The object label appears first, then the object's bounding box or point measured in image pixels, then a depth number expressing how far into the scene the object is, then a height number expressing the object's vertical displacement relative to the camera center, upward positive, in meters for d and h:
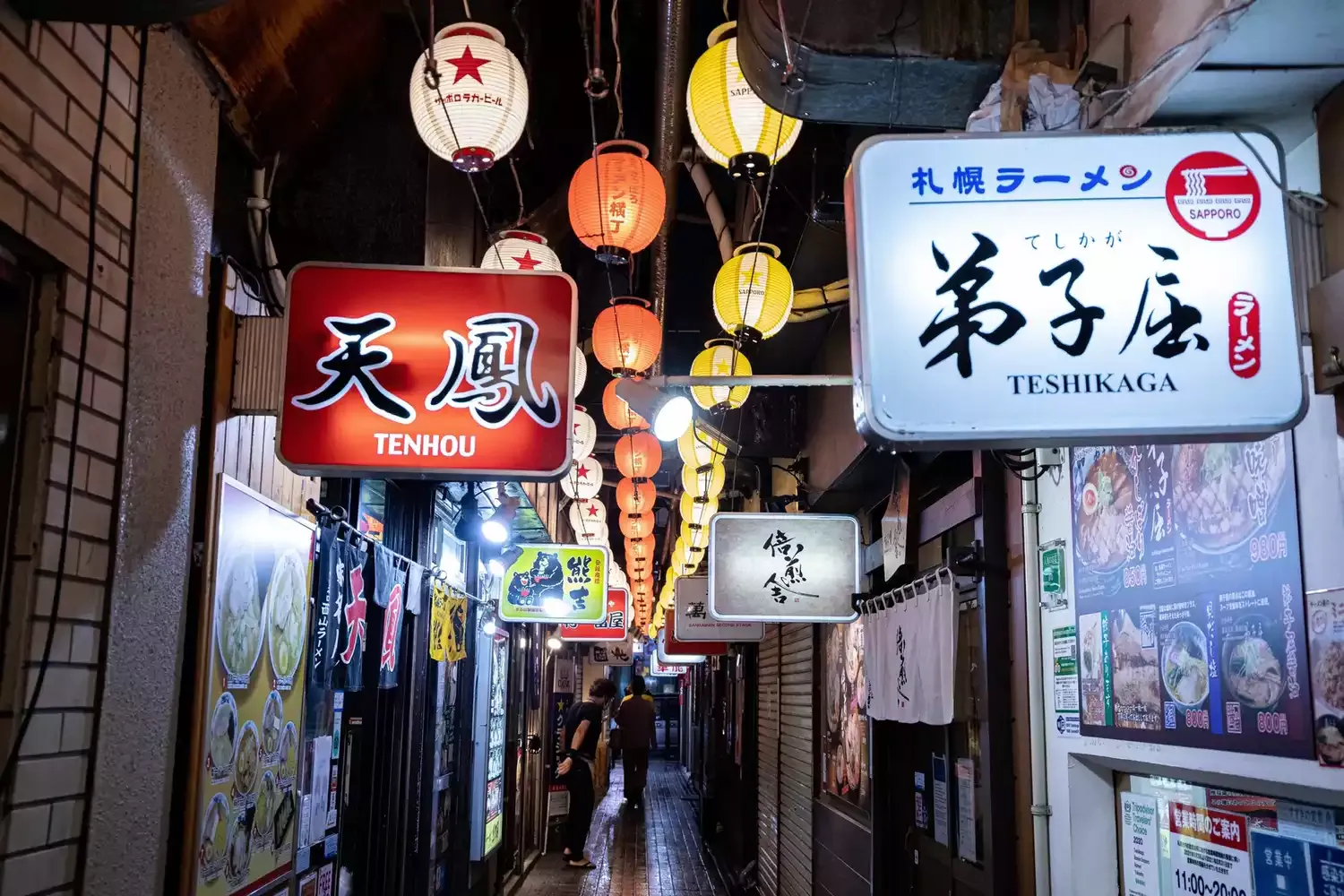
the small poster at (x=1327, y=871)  3.37 -0.81
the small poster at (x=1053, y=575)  5.58 +0.30
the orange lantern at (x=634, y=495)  15.02 +1.92
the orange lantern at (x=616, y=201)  6.65 +2.81
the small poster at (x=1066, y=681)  5.34 -0.28
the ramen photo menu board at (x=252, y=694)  4.73 -0.40
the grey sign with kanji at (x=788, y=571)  9.84 +0.54
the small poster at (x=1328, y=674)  3.25 -0.13
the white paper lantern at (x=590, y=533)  17.39 +1.56
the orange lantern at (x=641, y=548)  19.11 +1.46
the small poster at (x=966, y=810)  6.91 -1.28
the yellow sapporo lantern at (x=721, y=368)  8.14 +2.14
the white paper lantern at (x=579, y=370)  9.73 +2.49
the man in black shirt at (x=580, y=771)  17.89 -2.64
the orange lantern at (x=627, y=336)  8.84 +2.53
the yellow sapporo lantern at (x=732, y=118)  5.46 +2.78
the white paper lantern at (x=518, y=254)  7.88 +2.89
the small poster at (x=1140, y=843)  4.73 -1.03
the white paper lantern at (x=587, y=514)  17.04 +1.87
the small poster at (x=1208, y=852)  4.01 -0.92
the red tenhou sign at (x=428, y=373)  4.61 +1.16
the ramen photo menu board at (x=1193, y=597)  3.58 +0.15
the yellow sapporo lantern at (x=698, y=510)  13.19 +1.53
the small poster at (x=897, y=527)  8.83 +0.91
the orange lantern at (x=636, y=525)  16.77 +1.66
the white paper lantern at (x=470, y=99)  5.61 +2.92
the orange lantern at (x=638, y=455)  12.61 +2.15
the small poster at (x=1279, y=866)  3.60 -0.86
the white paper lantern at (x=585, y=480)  14.45 +2.07
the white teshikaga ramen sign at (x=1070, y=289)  2.95 +1.04
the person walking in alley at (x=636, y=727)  24.17 -2.51
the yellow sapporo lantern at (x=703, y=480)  12.19 +1.77
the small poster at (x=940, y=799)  7.68 -1.33
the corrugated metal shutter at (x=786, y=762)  13.29 -2.02
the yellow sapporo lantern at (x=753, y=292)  7.36 +2.45
